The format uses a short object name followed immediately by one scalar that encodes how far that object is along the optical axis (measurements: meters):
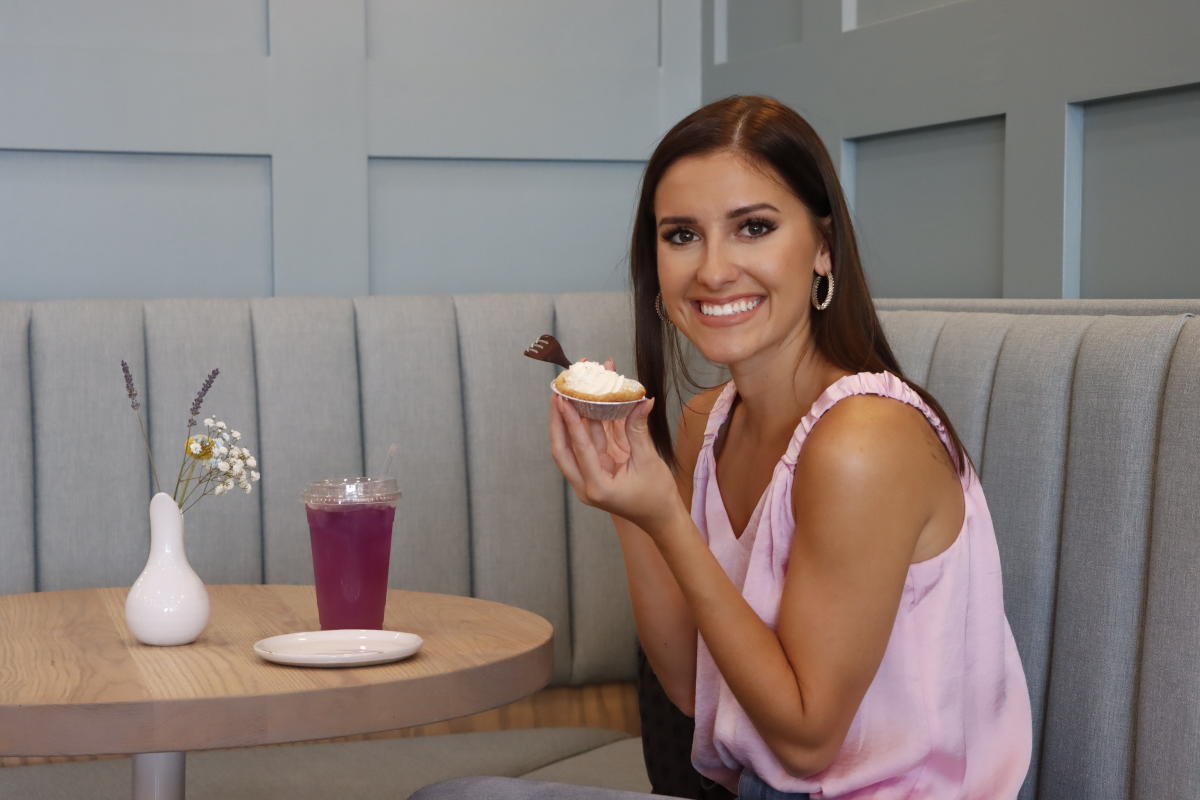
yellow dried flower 1.33
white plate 1.13
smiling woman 1.18
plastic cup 1.31
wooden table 1.03
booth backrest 1.37
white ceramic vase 1.25
